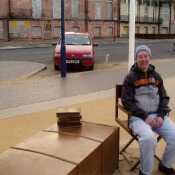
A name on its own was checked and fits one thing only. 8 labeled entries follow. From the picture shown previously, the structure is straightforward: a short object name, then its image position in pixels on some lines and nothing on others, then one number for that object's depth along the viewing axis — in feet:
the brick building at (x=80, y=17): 83.34
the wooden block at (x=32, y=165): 7.67
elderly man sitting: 10.32
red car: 35.65
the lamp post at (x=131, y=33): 21.62
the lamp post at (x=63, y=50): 28.82
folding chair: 10.64
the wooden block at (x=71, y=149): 8.25
